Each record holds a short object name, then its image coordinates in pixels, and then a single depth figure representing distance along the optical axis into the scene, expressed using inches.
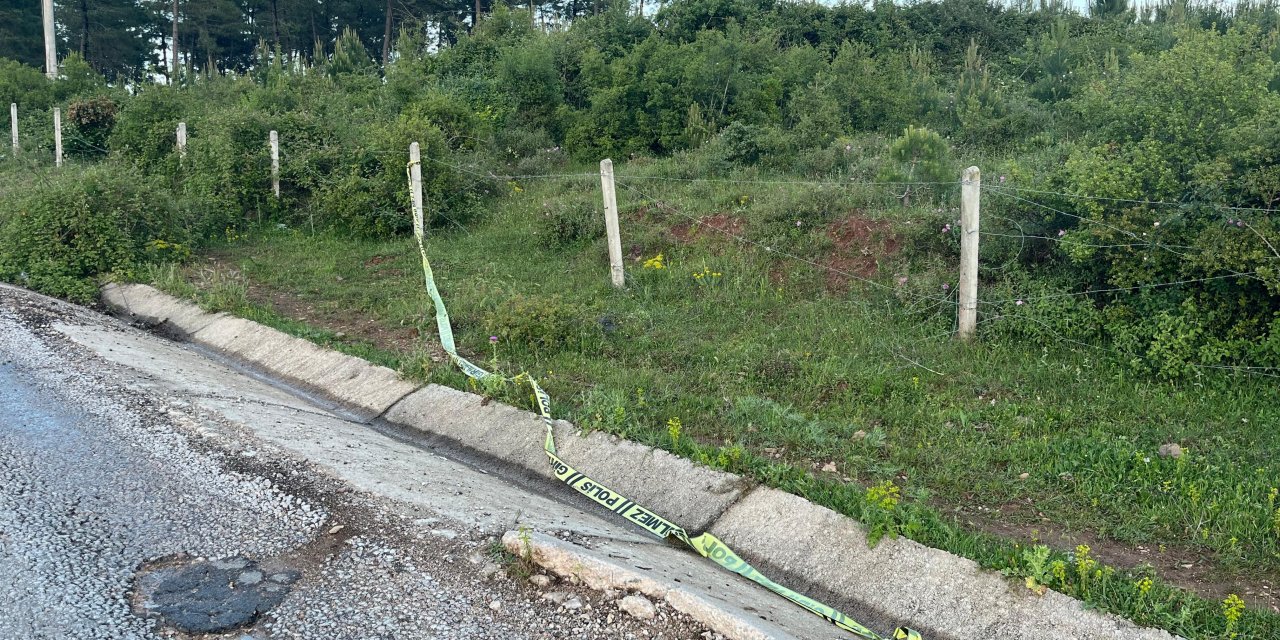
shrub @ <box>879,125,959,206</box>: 406.9
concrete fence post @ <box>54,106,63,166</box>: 820.6
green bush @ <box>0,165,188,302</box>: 436.8
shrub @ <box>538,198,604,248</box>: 440.5
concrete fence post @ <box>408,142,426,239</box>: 479.8
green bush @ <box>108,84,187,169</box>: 700.7
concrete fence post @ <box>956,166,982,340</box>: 289.4
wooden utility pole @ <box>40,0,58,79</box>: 1216.2
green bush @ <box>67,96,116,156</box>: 876.0
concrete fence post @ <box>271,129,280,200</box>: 570.6
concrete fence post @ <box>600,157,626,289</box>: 377.4
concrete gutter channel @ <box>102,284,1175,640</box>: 166.6
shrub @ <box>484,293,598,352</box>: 313.9
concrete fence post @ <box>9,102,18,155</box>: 948.0
